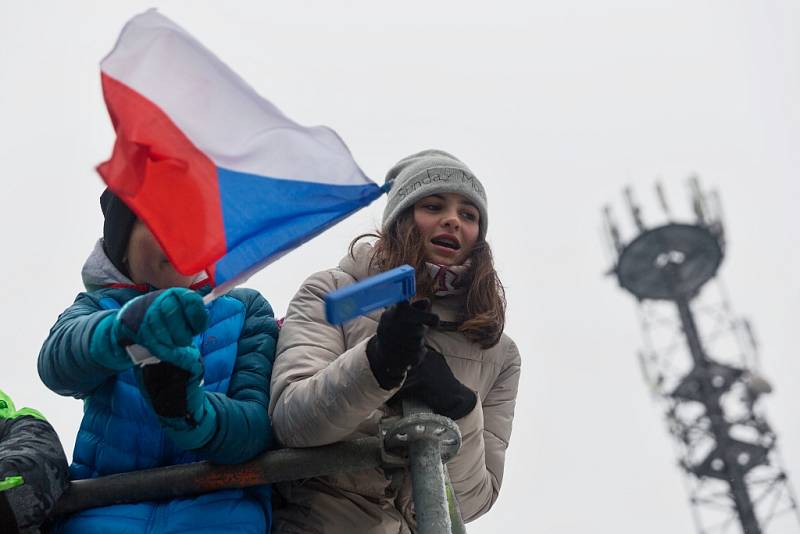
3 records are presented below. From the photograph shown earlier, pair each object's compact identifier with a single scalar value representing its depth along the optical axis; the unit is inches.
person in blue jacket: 214.7
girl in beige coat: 237.6
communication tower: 1572.3
